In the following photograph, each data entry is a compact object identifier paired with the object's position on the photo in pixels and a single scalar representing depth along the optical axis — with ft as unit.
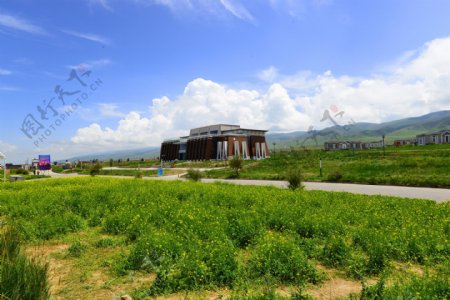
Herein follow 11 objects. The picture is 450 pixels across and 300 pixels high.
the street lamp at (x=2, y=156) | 90.14
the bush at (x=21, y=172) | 192.20
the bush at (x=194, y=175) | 81.30
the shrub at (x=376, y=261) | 18.26
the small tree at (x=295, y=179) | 54.44
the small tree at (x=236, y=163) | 103.86
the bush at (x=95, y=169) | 135.13
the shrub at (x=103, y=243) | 24.06
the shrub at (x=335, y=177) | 76.95
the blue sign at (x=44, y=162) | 177.99
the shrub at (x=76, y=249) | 22.20
